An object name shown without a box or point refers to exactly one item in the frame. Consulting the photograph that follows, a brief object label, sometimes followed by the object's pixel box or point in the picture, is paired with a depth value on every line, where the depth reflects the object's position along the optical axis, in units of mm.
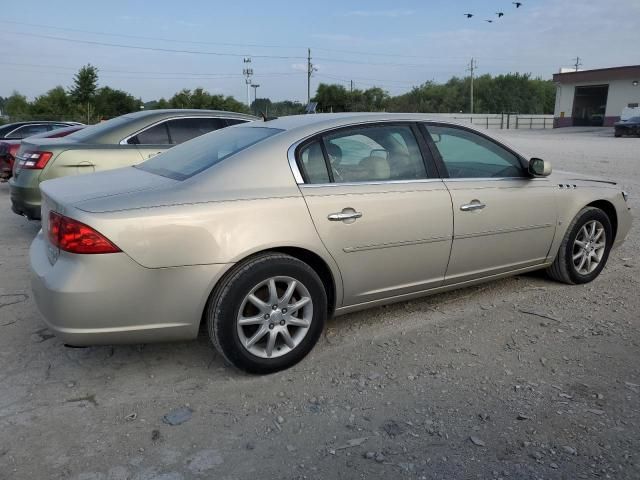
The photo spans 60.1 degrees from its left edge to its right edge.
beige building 47531
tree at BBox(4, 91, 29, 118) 44538
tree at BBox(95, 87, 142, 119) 43969
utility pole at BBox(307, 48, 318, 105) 65500
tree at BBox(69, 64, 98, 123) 41750
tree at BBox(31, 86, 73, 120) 41594
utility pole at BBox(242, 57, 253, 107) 61094
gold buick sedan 2869
